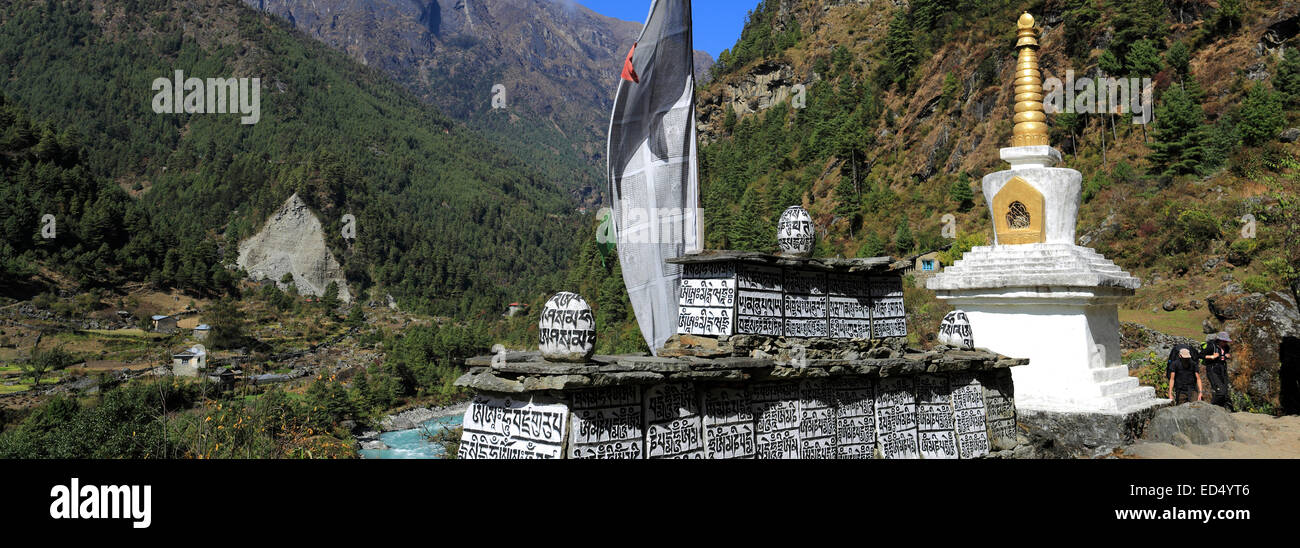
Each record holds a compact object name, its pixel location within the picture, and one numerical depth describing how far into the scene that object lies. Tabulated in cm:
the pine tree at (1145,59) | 4088
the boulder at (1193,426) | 981
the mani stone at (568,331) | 612
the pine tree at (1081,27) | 4578
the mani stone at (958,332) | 964
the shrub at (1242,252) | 2266
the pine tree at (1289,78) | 3344
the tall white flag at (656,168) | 1170
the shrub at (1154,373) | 1299
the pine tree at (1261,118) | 3209
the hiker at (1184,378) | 1180
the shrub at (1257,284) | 1577
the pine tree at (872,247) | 4338
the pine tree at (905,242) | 4381
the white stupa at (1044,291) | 1059
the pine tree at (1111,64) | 4241
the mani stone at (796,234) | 825
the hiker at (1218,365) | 1155
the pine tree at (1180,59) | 3928
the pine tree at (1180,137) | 3373
